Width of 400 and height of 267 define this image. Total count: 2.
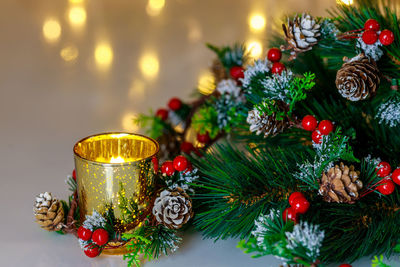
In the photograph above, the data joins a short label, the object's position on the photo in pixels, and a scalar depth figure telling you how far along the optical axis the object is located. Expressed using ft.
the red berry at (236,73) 2.68
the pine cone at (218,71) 2.97
